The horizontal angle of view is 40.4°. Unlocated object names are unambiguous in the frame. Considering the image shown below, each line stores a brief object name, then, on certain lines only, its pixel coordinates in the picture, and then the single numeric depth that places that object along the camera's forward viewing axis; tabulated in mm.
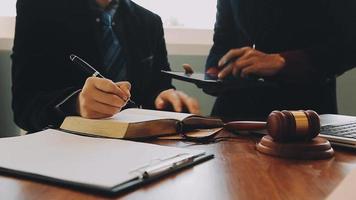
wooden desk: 515
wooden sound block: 737
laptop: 833
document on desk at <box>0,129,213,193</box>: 543
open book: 842
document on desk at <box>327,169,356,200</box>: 479
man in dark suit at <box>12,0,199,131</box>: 1054
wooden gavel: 744
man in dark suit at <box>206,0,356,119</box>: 1447
